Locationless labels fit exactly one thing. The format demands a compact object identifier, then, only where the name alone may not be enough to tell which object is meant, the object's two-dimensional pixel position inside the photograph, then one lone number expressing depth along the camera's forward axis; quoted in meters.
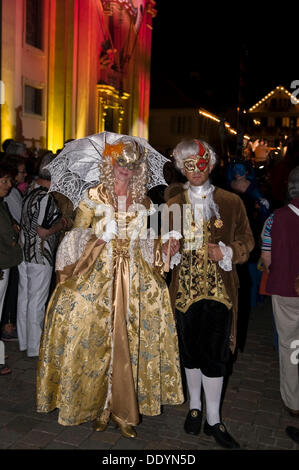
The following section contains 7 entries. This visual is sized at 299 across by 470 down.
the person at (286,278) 3.73
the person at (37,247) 4.99
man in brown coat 3.44
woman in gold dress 3.41
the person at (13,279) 5.50
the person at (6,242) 4.47
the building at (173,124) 34.19
